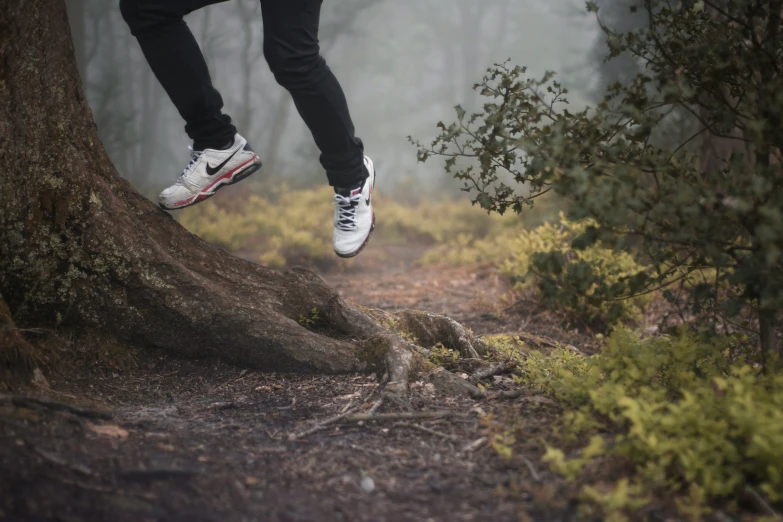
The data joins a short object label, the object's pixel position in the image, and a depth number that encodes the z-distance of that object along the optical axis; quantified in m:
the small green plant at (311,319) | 3.02
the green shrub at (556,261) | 1.92
